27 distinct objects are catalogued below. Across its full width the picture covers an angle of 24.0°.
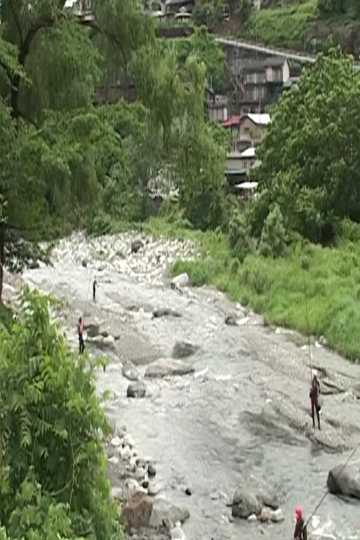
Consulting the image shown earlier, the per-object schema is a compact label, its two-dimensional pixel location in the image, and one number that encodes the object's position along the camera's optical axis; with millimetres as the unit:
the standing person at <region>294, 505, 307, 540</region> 12430
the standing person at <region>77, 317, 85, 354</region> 22983
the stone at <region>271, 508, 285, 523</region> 13664
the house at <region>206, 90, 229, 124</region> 74562
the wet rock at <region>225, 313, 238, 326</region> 28142
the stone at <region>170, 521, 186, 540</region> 12840
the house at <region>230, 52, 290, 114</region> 75562
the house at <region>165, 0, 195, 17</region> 95875
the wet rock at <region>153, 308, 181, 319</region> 29936
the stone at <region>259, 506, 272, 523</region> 13641
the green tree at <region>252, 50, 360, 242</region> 34625
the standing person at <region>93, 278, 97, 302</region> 32988
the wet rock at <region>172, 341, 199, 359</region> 24516
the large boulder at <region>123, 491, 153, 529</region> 12781
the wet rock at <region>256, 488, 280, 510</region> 14156
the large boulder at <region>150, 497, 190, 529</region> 13156
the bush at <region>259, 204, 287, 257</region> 33969
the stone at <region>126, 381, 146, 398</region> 20375
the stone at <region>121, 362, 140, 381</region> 22062
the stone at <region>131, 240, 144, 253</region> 44938
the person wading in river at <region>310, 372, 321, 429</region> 17969
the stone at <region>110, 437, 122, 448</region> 16661
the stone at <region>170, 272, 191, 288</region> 35531
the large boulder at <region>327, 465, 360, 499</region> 14508
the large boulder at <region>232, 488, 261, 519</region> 13773
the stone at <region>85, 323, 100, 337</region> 26406
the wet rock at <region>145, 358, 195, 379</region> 22281
